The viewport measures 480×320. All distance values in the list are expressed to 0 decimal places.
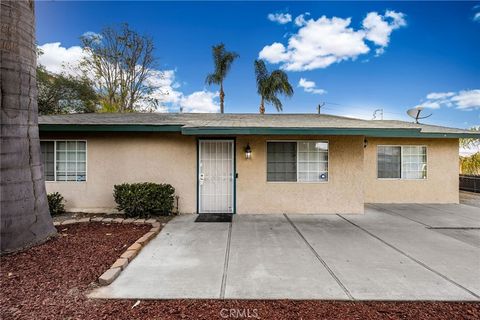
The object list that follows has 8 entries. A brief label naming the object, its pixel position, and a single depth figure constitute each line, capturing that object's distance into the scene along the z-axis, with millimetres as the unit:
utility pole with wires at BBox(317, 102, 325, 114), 19347
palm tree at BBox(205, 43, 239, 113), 17109
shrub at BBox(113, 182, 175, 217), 5914
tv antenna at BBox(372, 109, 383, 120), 15703
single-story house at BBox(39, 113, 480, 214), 6664
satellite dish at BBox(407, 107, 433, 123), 10152
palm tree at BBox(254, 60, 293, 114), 16312
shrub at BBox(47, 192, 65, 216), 6164
